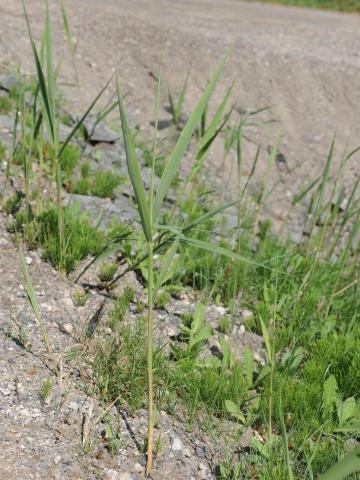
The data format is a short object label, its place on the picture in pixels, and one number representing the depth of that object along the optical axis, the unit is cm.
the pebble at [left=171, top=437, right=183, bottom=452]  229
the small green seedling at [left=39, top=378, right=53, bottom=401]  232
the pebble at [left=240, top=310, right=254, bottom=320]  317
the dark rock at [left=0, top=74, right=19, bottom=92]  465
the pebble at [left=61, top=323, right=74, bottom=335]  268
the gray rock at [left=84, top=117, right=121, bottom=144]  452
